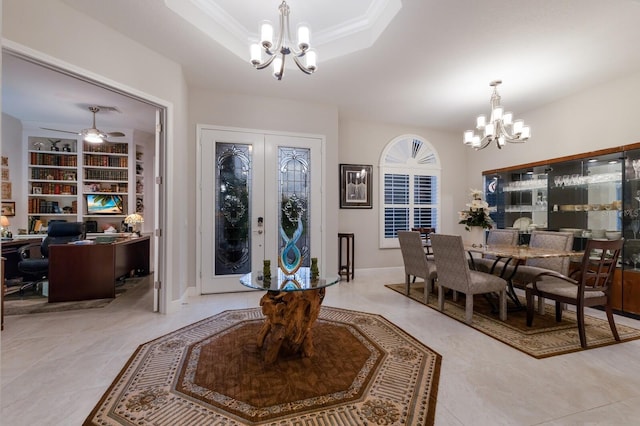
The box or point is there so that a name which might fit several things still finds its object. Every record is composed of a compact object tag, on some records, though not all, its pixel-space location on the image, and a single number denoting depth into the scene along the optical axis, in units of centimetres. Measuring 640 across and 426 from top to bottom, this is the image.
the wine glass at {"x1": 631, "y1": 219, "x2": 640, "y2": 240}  369
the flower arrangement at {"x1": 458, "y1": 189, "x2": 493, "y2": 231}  405
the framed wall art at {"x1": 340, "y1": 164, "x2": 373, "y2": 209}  585
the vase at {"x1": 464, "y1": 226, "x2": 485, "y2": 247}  414
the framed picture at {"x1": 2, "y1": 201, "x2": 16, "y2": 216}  536
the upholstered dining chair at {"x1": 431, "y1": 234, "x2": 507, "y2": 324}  337
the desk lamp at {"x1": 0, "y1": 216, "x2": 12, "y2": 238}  499
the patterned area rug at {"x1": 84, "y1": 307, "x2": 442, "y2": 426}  197
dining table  328
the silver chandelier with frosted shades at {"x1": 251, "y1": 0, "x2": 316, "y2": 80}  256
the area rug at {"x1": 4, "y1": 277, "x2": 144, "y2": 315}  379
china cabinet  370
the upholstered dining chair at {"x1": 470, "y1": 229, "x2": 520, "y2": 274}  427
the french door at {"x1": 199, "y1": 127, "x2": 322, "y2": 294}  452
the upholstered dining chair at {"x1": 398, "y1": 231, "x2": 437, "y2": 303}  410
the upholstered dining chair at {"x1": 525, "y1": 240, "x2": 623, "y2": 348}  284
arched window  614
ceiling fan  498
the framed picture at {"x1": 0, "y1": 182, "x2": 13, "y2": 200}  534
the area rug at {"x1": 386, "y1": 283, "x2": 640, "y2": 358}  285
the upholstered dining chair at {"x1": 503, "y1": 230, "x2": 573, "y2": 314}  372
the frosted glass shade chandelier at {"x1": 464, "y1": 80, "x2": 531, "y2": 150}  407
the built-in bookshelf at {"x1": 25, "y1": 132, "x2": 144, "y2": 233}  576
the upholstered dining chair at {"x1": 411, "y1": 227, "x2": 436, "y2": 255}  555
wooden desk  415
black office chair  450
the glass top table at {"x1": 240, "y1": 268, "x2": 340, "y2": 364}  258
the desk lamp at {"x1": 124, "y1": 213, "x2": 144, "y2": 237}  550
